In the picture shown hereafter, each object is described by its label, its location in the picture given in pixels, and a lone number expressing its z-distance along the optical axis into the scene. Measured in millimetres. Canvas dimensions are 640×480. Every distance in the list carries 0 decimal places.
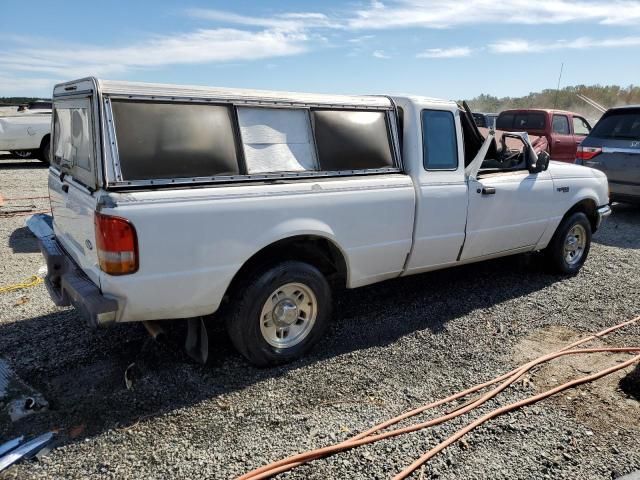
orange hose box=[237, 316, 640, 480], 2662
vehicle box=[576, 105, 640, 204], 8375
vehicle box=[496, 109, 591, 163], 12242
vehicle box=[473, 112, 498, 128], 9653
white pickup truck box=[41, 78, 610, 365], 2947
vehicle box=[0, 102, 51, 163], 13102
